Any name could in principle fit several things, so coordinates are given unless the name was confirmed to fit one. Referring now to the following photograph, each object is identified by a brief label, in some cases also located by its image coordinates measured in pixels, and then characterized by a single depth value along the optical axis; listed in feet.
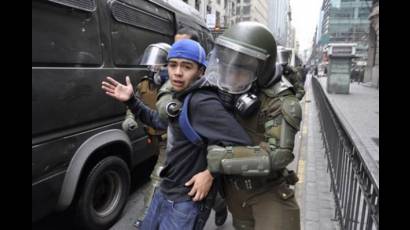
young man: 6.15
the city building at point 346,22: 199.67
